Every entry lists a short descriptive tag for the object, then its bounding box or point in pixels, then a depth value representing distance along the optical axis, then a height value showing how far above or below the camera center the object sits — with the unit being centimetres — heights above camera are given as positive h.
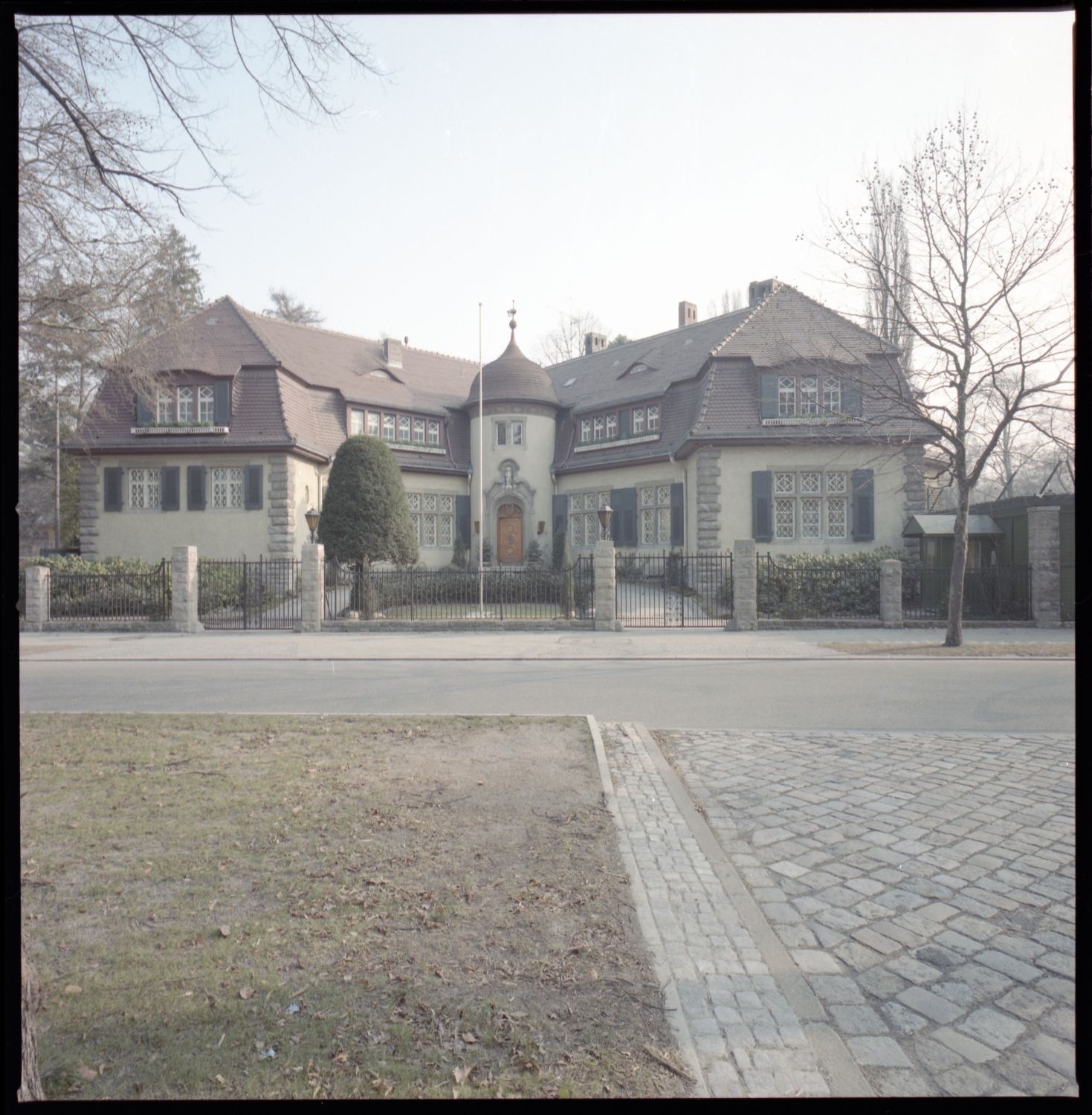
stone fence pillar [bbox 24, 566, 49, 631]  1783 -87
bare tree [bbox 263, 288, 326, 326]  5181 +1856
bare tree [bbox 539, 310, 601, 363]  4788 +1484
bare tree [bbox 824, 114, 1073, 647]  1401 +481
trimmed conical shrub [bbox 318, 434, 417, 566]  2103 +166
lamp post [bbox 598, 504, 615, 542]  1888 +126
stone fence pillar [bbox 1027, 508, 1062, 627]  1689 +1
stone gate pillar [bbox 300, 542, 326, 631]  1795 -60
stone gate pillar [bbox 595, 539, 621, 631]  1773 -79
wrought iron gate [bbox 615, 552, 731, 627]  1927 -90
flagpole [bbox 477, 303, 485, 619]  2702 +305
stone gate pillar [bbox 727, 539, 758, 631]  1753 -69
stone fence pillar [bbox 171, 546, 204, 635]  1806 -79
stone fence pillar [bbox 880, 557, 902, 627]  1739 -74
